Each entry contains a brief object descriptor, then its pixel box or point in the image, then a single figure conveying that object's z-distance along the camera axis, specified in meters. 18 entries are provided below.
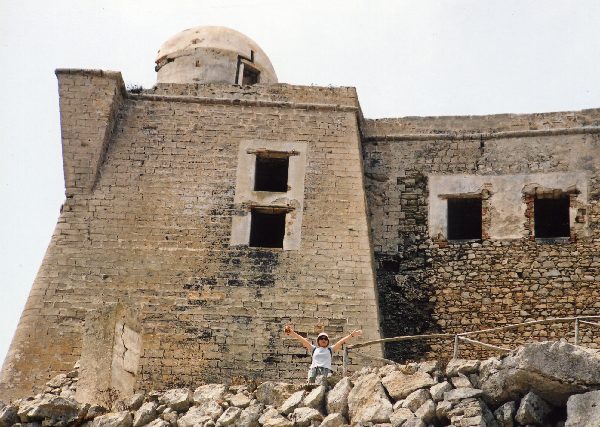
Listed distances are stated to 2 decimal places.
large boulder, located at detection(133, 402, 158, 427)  15.51
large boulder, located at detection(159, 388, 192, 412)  15.62
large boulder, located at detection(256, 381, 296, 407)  15.24
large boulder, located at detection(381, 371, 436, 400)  14.30
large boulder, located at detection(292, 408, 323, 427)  14.55
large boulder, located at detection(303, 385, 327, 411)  14.79
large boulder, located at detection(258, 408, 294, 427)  14.63
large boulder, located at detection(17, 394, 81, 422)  15.80
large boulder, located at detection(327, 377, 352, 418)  14.60
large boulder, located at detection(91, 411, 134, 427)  15.49
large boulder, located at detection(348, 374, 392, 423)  14.16
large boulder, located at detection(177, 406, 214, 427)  15.23
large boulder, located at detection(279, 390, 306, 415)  14.88
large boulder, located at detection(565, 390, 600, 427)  12.93
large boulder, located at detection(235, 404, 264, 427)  14.91
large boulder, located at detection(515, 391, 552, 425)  13.41
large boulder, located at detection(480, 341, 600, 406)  13.39
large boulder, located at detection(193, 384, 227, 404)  15.61
